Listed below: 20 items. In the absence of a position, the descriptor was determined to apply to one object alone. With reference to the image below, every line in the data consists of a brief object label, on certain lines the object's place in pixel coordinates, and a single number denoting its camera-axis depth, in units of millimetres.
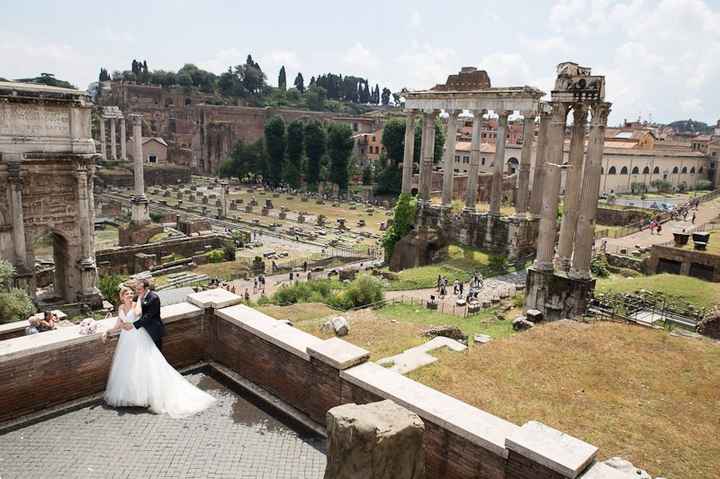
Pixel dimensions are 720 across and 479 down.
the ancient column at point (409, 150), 33531
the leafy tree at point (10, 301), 16844
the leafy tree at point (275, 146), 76562
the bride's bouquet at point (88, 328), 7441
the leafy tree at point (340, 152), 68812
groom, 7238
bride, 7164
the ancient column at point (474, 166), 30625
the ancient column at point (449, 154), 31344
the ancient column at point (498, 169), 29828
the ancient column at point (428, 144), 32531
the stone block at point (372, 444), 4523
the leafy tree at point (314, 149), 72188
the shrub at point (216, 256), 37094
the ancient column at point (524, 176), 29281
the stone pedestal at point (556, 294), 18453
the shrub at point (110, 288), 23562
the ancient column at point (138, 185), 39938
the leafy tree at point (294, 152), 74562
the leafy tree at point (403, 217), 33375
